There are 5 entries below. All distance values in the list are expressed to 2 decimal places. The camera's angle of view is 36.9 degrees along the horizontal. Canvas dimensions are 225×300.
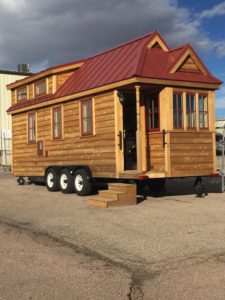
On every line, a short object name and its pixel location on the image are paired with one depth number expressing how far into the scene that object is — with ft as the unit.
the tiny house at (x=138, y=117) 30.92
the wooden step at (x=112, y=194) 28.01
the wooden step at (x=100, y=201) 27.62
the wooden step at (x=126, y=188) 28.42
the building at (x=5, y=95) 98.62
